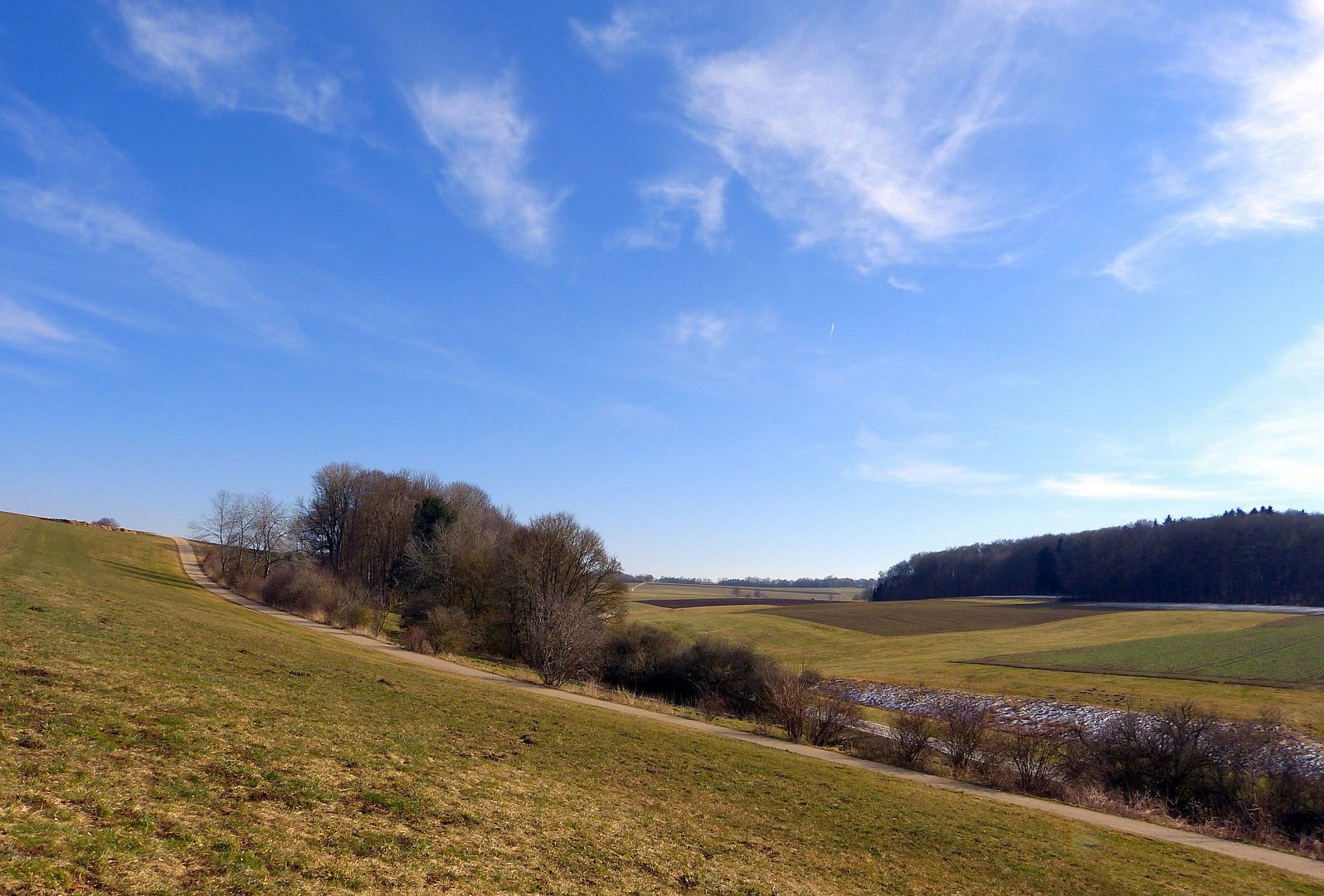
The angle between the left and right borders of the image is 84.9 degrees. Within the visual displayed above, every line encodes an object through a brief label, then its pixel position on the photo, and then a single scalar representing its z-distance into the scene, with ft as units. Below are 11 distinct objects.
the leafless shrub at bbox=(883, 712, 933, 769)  85.97
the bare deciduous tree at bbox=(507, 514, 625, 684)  169.37
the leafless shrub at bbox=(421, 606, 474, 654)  142.52
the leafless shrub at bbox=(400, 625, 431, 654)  134.62
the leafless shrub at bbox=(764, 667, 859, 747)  93.15
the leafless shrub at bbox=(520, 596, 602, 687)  112.88
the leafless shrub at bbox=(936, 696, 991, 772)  85.92
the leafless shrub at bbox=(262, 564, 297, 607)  187.73
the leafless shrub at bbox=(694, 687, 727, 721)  131.54
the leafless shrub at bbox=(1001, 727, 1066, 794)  78.59
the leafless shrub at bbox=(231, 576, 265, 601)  206.81
